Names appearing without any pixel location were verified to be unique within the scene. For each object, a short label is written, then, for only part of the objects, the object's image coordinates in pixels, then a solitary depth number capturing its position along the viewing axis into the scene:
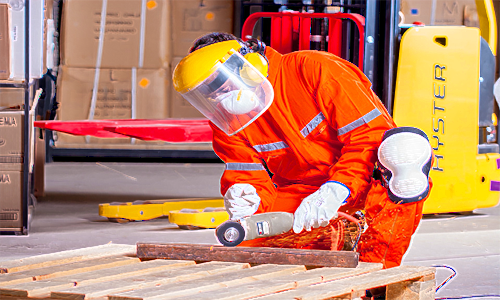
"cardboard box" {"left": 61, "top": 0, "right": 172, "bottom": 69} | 17.41
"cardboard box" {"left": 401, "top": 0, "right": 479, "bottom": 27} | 17.53
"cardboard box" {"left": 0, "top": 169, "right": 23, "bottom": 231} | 9.09
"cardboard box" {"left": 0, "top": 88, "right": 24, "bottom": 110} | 9.22
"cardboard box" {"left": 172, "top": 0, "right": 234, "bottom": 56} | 17.82
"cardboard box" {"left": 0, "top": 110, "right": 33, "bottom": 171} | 9.06
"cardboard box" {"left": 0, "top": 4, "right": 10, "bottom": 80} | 9.07
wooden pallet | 3.97
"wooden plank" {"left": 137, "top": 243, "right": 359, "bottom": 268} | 4.83
